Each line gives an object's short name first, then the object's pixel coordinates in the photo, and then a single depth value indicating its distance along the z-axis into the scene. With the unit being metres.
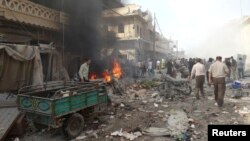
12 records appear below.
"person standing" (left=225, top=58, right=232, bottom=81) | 16.00
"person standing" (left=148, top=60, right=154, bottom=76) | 24.38
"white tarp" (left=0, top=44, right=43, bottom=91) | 8.98
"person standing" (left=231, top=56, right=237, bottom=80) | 17.81
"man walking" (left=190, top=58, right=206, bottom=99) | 11.27
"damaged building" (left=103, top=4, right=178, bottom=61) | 33.28
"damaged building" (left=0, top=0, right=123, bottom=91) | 9.54
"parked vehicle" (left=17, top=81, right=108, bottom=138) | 6.01
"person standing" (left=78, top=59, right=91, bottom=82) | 9.40
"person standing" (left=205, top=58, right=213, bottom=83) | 17.29
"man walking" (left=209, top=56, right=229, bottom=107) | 9.34
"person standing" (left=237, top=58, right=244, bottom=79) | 17.59
